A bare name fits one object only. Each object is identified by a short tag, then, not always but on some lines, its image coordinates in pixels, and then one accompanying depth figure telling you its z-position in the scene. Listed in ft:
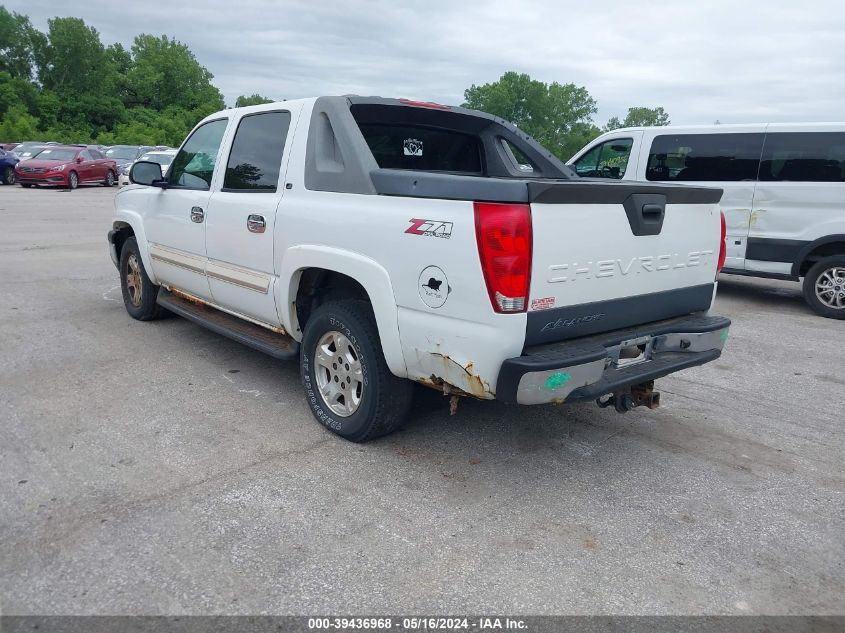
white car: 74.75
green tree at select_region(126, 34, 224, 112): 246.68
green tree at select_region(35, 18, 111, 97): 234.58
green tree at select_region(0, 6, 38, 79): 234.58
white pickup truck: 10.20
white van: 25.90
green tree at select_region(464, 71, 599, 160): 270.05
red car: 78.38
